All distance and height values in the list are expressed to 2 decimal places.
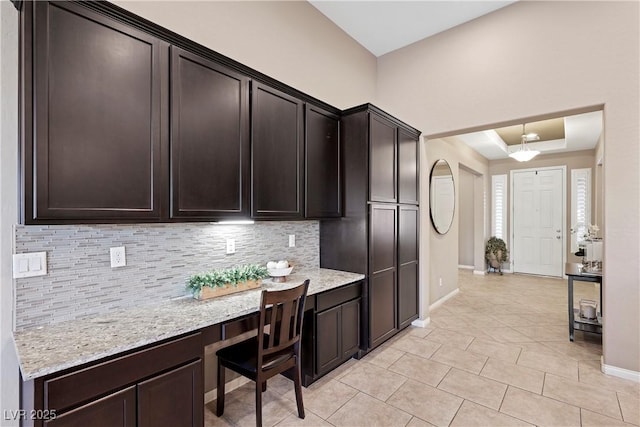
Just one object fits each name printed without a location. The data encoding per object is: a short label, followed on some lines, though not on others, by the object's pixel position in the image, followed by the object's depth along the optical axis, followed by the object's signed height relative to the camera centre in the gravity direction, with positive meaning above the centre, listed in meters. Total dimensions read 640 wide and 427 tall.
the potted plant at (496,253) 7.00 -0.96
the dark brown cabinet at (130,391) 1.23 -0.81
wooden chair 1.89 -0.94
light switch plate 1.53 -0.27
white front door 6.74 -0.24
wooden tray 2.10 -0.57
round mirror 4.45 +0.23
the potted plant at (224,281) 2.12 -0.51
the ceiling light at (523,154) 5.32 +1.00
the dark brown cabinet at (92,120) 1.38 +0.46
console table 3.25 -1.22
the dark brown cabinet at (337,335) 2.52 -1.09
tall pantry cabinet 2.97 -0.10
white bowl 2.61 -0.52
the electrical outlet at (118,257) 1.83 -0.27
